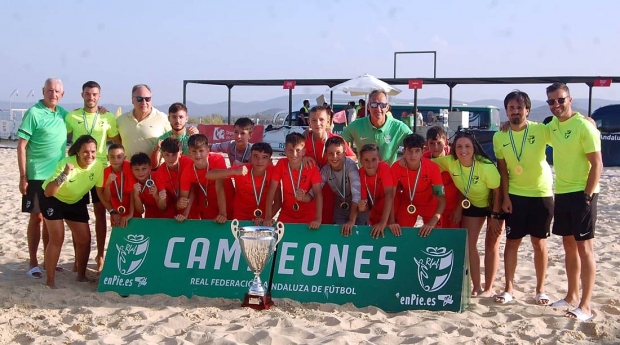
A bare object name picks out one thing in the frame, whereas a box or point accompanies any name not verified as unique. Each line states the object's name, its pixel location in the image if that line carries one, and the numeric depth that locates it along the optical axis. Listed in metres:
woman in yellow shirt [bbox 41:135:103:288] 5.70
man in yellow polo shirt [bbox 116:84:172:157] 6.43
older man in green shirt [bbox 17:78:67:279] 6.29
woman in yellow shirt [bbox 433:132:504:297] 5.63
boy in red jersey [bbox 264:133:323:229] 5.74
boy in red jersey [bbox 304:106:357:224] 6.07
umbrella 19.92
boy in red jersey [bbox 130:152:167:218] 6.02
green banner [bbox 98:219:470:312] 5.32
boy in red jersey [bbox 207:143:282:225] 5.95
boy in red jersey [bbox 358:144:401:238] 5.56
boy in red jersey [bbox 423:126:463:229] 5.84
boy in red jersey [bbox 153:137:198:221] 6.05
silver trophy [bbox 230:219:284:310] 5.07
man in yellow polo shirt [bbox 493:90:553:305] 5.48
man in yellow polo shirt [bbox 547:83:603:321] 5.07
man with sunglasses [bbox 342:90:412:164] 6.31
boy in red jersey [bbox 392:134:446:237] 5.67
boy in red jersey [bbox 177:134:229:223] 6.00
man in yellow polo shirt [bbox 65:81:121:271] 6.46
